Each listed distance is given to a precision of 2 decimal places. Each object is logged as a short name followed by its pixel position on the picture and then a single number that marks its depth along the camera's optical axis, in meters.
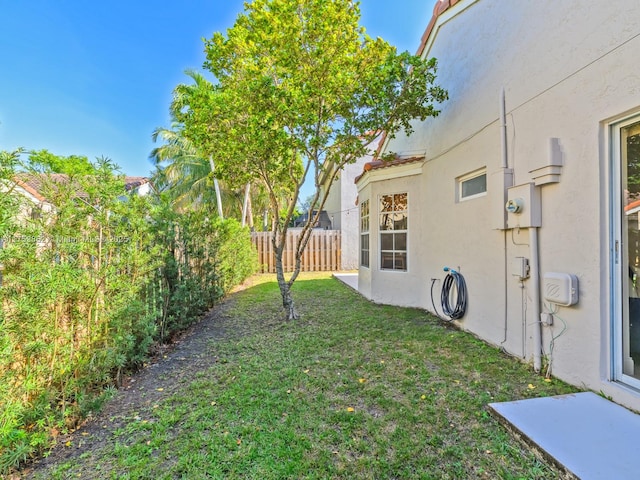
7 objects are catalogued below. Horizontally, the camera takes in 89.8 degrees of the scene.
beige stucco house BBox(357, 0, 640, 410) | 2.90
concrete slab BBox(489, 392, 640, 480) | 2.02
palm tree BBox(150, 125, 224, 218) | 19.30
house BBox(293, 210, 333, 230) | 22.62
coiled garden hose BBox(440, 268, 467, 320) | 5.33
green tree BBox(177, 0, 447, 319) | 5.37
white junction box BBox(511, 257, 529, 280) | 3.87
